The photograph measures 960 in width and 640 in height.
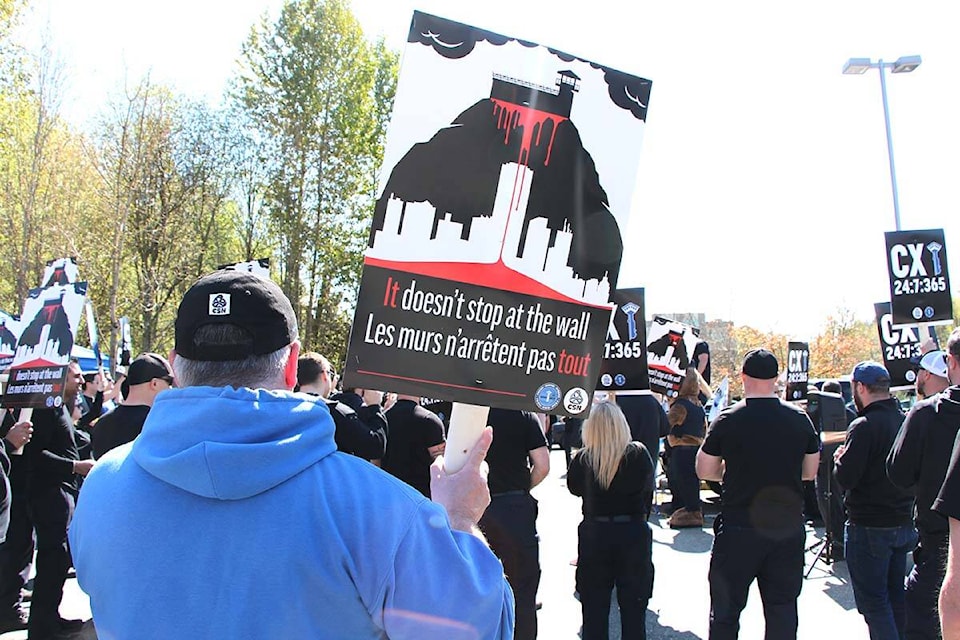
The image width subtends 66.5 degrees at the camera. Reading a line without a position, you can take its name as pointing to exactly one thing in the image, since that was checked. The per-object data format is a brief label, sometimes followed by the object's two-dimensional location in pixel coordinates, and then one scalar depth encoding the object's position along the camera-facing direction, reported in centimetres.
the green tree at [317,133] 2803
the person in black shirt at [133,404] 524
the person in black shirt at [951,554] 245
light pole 1583
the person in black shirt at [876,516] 508
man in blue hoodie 150
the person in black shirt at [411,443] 586
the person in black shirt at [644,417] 895
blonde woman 514
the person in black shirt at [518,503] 522
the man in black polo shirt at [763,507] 478
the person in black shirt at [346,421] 521
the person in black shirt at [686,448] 1030
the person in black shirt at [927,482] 405
